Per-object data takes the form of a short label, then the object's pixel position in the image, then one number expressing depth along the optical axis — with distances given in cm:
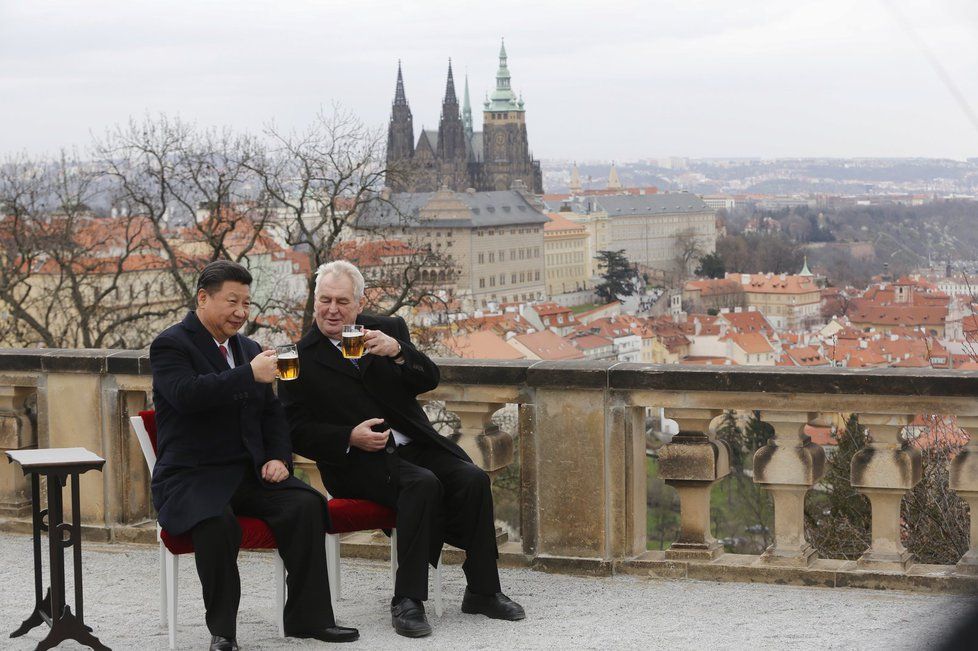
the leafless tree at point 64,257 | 2470
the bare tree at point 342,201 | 2477
